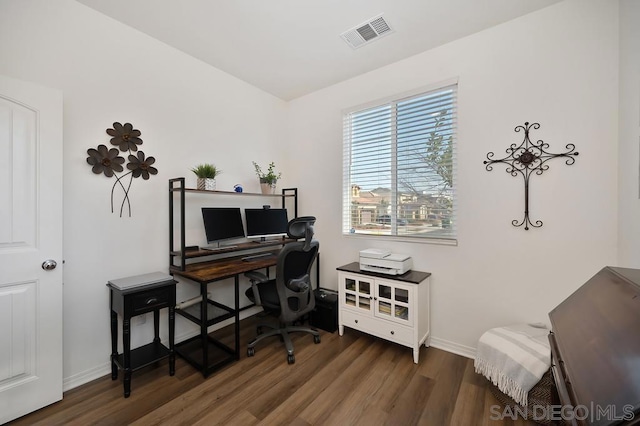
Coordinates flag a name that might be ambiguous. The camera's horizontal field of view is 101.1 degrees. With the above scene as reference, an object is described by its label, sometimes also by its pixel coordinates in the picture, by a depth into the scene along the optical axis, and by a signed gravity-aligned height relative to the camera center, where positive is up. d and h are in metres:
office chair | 2.29 -0.65
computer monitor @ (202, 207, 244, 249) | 2.60 -0.13
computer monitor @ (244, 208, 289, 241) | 3.02 -0.13
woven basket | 1.59 -1.15
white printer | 2.43 -0.47
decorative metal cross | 2.04 +0.42
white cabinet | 2.28 -0.87
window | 2.51 +0.48
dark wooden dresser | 0.63 -0.43
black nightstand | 1.87 -0.72
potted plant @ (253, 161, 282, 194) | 3.19 +0.39
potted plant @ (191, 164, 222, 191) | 2.58 +0.34
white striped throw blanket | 1.62 -0.94
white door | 1.62 -0.23
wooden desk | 2.08 -0.89
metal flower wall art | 2.05 +0.43
